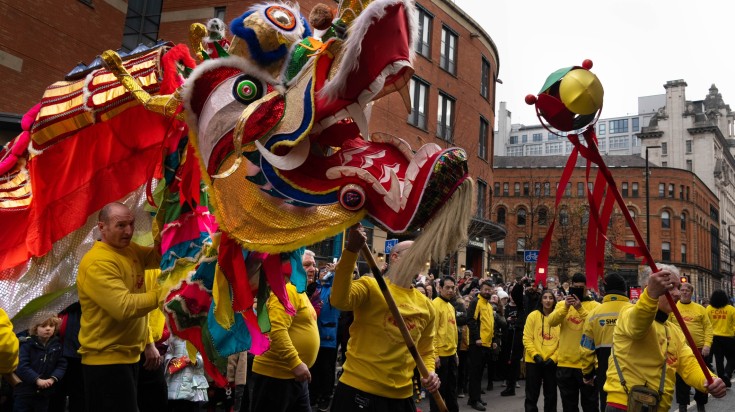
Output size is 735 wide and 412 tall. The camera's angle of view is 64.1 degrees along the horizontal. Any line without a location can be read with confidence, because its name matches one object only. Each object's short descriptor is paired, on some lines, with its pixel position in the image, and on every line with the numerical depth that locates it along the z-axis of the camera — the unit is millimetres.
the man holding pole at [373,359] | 3973
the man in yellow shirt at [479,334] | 9430
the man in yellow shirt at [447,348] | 7541
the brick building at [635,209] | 47844
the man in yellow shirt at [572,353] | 7566
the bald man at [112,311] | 3586
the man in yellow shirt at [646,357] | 4488
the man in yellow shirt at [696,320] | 10172
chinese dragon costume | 2535
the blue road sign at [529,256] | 12336
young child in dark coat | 5422
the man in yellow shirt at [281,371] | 4742
